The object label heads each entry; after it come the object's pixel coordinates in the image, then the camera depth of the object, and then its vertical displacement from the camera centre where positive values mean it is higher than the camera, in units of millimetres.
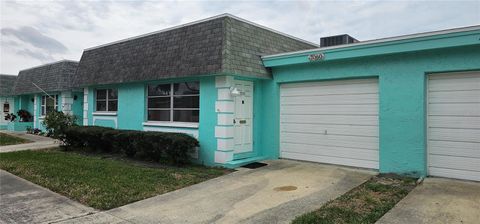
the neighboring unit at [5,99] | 24078 +804
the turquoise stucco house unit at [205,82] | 8977 +926
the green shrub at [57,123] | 12820 -474
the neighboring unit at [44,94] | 17875 +1000
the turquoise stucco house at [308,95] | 6969 +464
